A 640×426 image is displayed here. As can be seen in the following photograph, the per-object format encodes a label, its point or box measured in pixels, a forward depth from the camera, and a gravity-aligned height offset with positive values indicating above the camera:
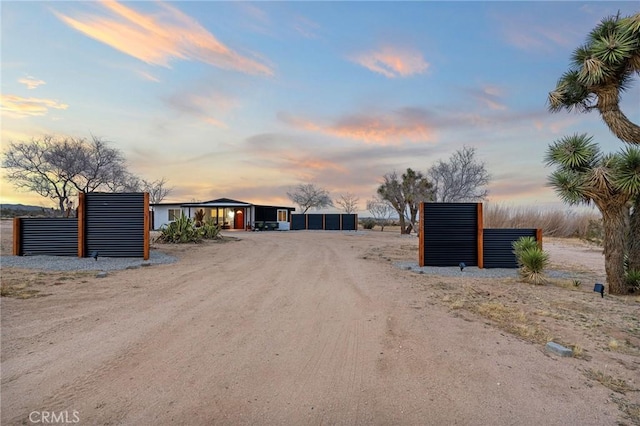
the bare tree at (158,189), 43.57 +3.45
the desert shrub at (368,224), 40.86 -1.21
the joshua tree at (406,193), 27.06 +2.11
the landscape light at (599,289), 6.15 -1.42
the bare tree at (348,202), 55.31 +2.33
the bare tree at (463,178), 25.47 +3.16
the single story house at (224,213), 30.56 +0.08
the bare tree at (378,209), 42.56 +0.94
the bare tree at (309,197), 53.16 +3.01
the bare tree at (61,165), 19.23 +2.96
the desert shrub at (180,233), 15.55 -0.99
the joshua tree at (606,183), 6.21 +0.73
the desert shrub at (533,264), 7.42 -1.12
